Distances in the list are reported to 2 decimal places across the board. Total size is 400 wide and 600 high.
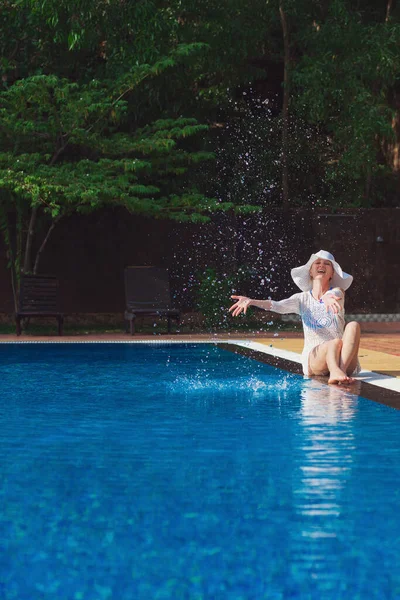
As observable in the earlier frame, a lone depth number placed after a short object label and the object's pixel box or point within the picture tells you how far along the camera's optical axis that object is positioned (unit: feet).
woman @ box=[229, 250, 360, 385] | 32.37
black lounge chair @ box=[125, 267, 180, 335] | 61.87
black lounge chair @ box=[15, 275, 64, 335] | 61.11
